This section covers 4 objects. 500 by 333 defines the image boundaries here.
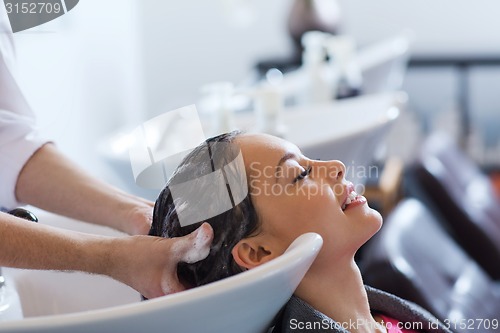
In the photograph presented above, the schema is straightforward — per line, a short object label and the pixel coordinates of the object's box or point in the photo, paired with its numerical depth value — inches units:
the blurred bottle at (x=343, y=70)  89.0
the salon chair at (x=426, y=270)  56.9
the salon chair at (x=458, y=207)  88.0
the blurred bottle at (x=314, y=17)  107.3
